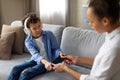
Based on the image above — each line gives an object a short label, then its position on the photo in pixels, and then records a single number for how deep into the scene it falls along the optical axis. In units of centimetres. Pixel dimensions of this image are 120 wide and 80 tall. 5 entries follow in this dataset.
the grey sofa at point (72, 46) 129
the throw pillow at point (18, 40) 171
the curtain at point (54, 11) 209
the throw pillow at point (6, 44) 164
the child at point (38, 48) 131
